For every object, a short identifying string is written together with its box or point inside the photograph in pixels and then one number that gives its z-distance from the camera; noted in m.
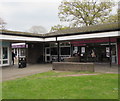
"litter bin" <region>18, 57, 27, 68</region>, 15.65
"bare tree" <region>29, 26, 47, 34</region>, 49.19
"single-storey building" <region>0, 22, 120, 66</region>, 13.66
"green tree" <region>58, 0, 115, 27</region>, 32.09
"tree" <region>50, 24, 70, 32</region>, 35.09
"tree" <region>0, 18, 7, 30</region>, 38.66
